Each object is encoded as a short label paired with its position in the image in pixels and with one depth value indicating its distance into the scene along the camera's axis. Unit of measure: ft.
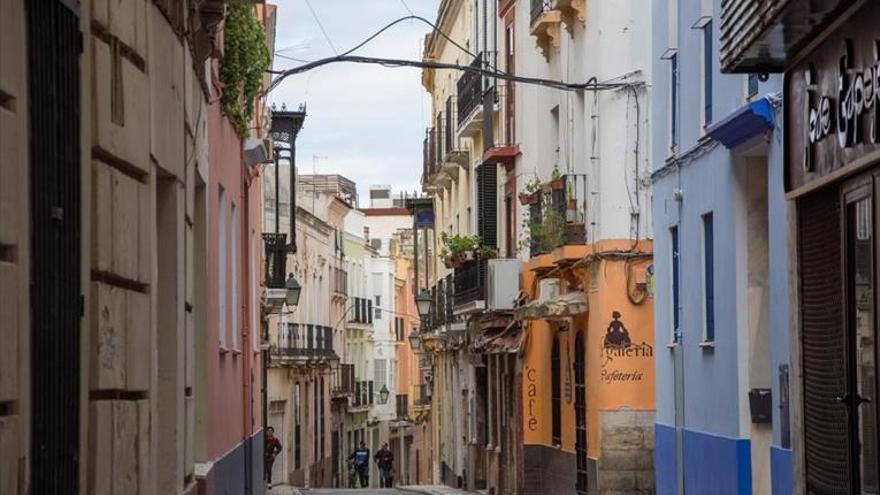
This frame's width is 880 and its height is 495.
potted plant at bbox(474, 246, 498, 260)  129.18
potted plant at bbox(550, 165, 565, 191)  96.27
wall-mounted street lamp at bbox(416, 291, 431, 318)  151.65
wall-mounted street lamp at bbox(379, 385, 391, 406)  276.76
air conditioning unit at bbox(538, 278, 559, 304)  101.69
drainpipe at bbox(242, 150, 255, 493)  73.51
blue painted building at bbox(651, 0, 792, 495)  54.08
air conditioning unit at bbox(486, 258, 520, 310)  115.34
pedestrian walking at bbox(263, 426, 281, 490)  132.09
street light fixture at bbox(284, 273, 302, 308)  111.55
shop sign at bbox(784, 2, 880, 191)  35.73
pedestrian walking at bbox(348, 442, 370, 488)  212.23
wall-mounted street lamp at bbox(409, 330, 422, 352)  184.00
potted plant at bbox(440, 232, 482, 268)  130.82
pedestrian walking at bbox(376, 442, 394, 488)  204.95
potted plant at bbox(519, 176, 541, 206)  103.04
